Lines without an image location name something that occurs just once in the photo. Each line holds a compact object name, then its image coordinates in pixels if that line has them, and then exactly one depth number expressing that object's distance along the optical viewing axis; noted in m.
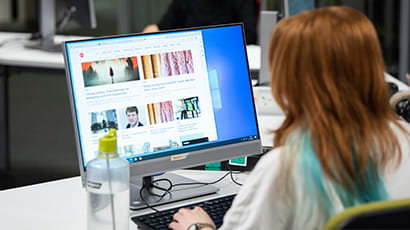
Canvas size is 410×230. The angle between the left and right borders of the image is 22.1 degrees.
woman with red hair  2.18
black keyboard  2.57
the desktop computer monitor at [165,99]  2.68
